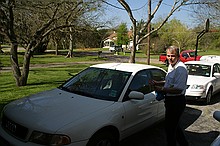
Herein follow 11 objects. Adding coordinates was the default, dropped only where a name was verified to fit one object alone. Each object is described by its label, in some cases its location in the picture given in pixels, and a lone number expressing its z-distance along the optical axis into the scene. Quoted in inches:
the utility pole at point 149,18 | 497.2
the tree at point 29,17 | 309.8
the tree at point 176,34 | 1831.9
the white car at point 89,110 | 112.0
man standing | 136.5
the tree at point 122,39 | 2556.6
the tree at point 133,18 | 432.7
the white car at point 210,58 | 533.8
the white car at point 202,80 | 292.2
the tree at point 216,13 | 481.8
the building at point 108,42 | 3498.0
